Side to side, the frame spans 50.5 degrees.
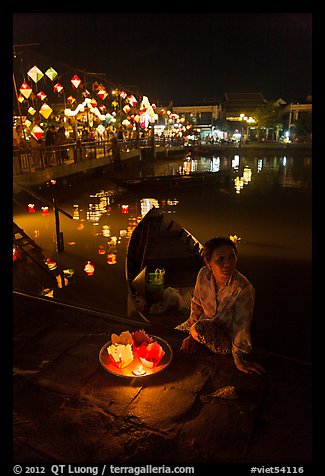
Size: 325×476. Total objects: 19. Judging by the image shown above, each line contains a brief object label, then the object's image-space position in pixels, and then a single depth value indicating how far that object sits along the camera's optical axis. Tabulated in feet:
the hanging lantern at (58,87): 60.29
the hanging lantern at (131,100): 76.33
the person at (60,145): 58.80
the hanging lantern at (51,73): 48.39
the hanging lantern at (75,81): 55.06
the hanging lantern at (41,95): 61.72
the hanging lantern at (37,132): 45.68
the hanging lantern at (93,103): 67.64
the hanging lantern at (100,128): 72.56
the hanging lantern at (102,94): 63.93
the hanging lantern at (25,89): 46.81
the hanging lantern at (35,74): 45.47
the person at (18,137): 51.42
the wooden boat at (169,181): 73.33
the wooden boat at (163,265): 19.36
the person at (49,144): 55.55
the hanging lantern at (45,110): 50.67
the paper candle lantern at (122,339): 11.84
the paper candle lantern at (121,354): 11.43
